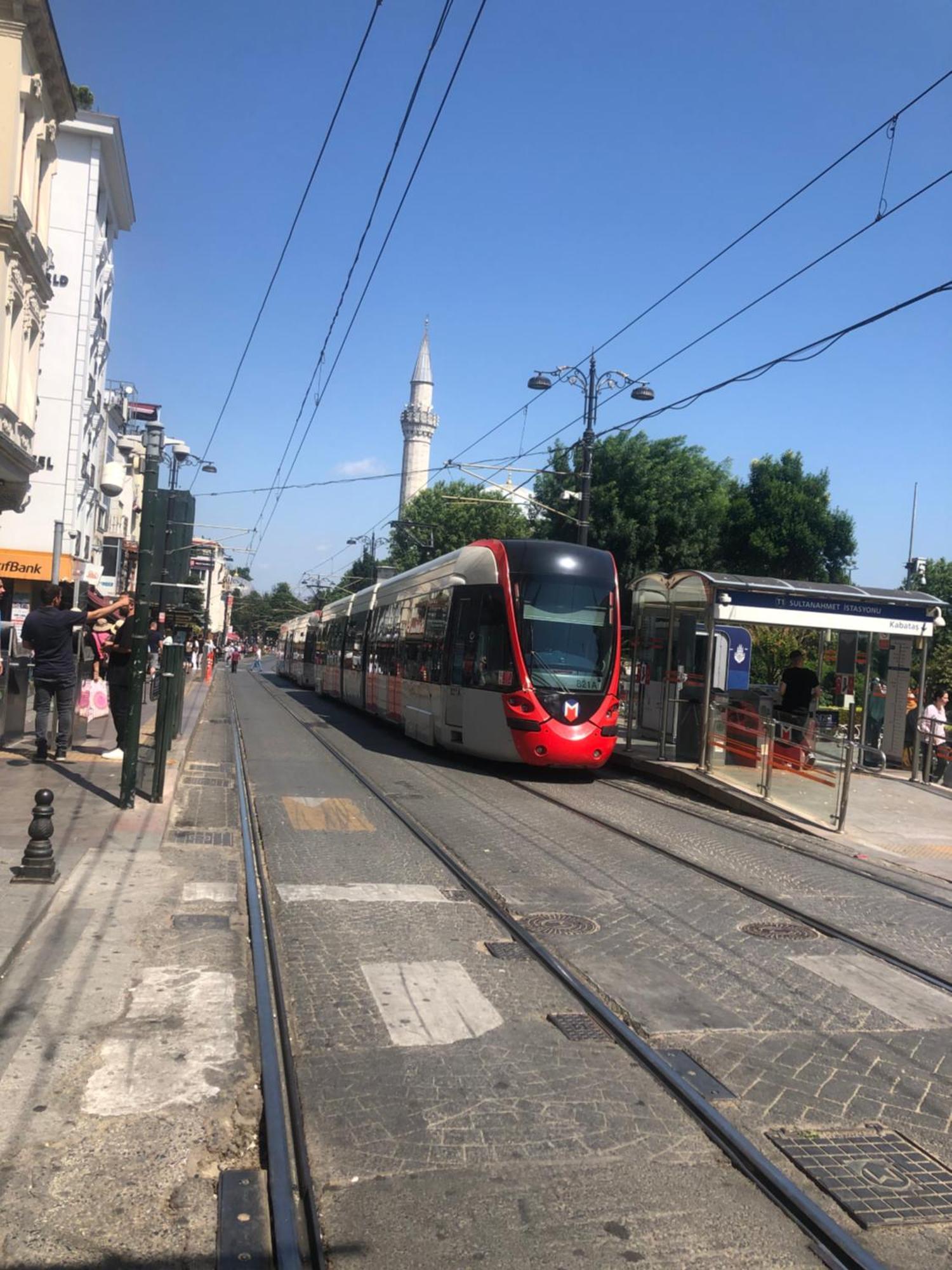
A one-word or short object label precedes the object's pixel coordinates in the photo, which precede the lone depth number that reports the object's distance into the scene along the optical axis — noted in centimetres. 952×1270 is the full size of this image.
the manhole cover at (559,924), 718
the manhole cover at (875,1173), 372
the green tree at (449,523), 5762
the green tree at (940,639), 2961
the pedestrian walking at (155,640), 1858
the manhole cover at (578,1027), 523
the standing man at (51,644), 1186
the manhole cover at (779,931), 736
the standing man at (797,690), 1577
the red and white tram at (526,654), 1465
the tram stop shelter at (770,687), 1341
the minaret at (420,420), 15512
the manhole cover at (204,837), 951
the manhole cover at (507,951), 651
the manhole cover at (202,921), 680
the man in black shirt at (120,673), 1232
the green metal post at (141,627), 1013
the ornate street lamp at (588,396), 2417
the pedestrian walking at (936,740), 1602
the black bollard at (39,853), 721
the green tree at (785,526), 4922
